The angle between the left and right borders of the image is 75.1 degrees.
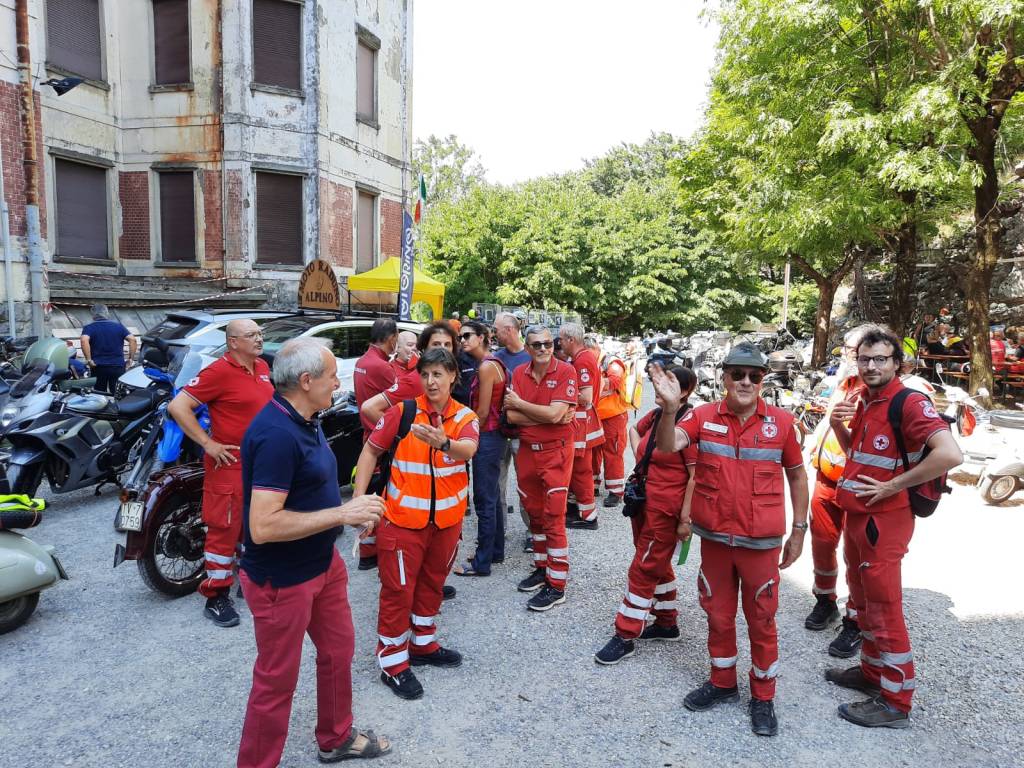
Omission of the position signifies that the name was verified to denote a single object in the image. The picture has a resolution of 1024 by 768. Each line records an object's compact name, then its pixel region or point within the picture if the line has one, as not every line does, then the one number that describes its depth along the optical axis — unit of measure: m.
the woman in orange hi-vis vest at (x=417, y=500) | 3.28
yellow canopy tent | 13.88
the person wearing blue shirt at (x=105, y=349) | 9.89
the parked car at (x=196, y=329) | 7.84
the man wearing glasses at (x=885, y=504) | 3.19
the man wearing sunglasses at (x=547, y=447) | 4.52
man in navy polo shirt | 2.38
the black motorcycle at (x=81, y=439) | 5.56
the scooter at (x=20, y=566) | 3.83
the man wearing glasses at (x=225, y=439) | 3.97
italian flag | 14.69
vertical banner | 11.34
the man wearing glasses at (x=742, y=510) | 3.16
